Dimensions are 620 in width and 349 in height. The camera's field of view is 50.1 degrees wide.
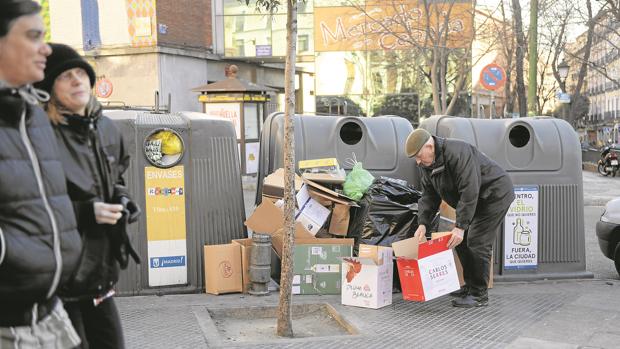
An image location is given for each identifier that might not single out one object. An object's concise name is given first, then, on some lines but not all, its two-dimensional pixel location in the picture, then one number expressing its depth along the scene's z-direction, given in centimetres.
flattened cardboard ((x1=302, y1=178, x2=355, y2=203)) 571
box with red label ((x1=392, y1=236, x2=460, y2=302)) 515
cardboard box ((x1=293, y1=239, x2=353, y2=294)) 565
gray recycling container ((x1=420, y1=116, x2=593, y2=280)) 627
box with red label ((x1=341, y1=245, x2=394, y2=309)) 527
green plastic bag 586
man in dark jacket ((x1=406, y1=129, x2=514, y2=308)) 520
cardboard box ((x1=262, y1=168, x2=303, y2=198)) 586
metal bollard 565
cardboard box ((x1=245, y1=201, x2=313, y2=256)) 572
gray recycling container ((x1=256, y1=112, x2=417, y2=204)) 624
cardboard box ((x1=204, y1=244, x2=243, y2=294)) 571
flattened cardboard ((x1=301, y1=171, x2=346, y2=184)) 580
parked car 659
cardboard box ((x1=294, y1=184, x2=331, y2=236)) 573
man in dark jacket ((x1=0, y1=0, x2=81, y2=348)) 196
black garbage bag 579
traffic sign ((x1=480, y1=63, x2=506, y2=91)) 1158
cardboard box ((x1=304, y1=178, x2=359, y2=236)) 573
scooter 2226
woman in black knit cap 237
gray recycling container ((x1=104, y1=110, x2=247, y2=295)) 561
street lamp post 2397
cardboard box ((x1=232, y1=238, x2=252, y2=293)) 575
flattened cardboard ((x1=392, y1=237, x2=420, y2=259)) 517
